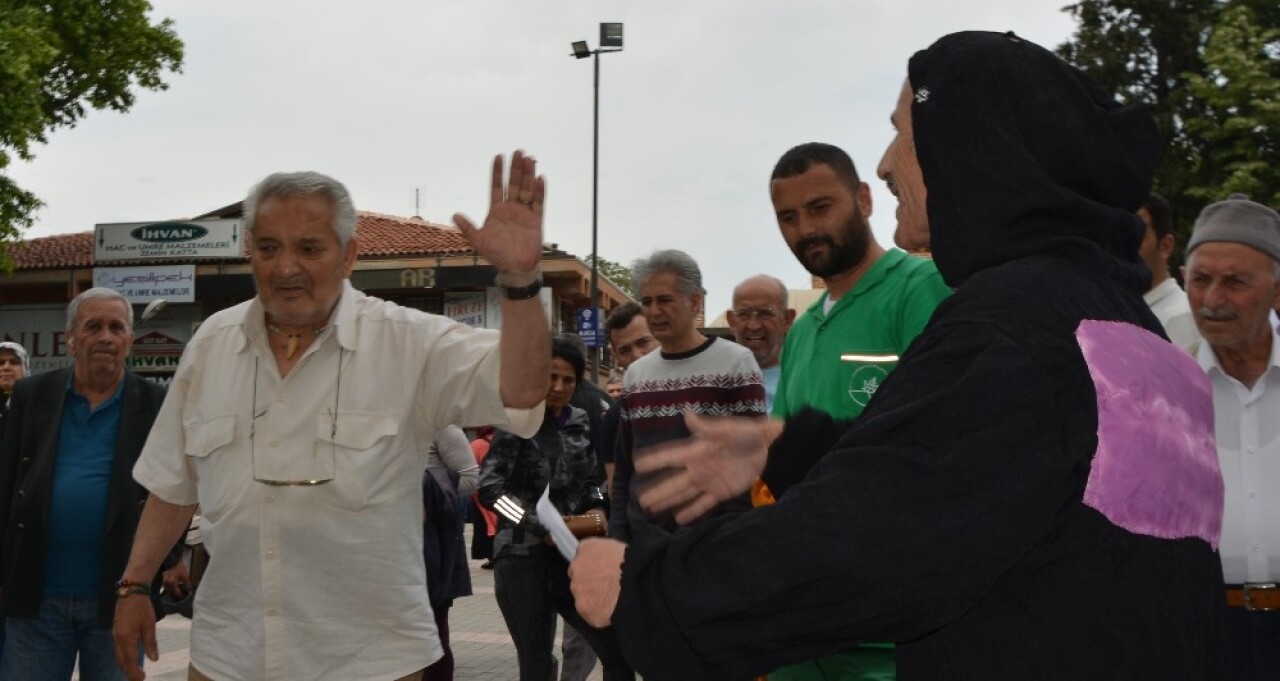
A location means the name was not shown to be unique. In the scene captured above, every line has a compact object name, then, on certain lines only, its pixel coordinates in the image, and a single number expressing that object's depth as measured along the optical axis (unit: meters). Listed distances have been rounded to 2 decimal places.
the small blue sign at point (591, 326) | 26.75
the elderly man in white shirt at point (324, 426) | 3.26
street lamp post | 28.03
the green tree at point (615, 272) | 91.81
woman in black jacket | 6.38
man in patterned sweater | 5.77
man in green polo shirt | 3.55
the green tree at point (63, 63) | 26.88
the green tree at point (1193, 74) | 29.91
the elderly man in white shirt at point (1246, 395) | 3.87
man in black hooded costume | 1.53
